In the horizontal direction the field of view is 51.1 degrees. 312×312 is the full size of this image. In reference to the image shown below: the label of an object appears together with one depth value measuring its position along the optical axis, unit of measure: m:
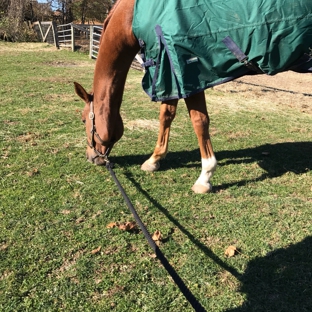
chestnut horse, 3.02
